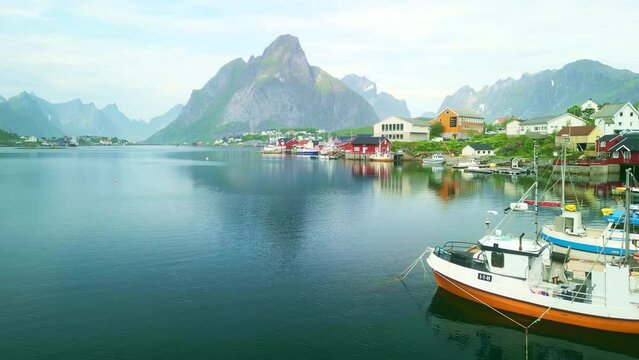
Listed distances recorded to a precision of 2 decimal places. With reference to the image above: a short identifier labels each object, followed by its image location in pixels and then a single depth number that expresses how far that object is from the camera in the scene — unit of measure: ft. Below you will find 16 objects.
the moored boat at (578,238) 115.44
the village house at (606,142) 327.59
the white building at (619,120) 399.24
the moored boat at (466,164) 403.67
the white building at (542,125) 441.27
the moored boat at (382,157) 505.25
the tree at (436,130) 586.45
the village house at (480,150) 447.83
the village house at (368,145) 546.26
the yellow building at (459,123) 585.63
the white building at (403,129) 577.02
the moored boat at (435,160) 456.86
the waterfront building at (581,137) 375.62
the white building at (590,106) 494.22
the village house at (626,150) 307.17
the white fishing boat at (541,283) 79.30
